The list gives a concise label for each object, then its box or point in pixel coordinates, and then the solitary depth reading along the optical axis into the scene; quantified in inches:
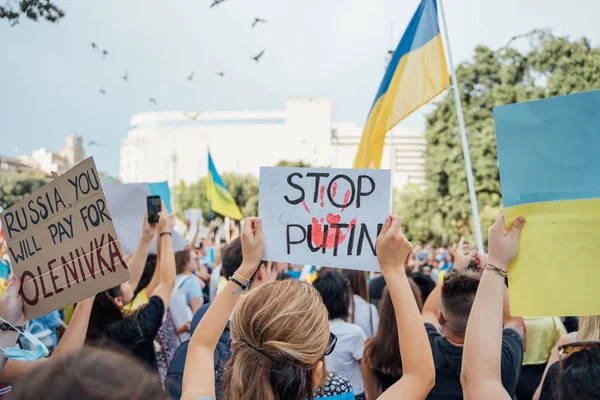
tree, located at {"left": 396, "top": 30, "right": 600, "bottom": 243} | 925.8
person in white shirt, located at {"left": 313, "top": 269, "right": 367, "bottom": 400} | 136.3
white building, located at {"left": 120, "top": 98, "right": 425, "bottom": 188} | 3383.4
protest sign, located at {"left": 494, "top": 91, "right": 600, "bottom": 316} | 75.1
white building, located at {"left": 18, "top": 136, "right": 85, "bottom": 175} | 3056.1
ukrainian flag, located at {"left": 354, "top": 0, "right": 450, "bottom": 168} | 216.4
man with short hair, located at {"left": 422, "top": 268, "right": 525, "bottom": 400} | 96.0
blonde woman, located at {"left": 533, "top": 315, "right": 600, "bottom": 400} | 91.3
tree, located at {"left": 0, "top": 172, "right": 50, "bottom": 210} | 1542.2
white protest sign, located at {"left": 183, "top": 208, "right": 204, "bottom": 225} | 404.5
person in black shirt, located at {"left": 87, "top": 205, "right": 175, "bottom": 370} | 122.3
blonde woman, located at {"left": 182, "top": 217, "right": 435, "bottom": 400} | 65.7
